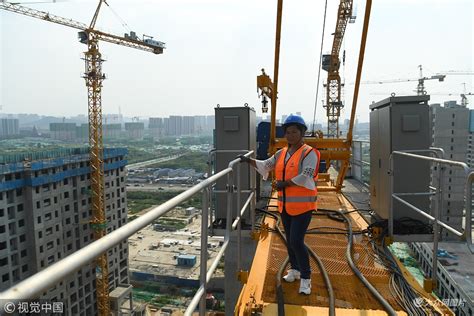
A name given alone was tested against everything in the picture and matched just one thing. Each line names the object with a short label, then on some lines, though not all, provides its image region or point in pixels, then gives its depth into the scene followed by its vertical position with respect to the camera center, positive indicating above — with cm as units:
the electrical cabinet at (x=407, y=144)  526 -17
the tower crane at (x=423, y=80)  8294 +1341
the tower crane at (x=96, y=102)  2412 +280
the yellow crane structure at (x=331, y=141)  626 -18
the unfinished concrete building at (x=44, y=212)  1551 -410
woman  348 -54
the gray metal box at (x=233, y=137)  634 -7
